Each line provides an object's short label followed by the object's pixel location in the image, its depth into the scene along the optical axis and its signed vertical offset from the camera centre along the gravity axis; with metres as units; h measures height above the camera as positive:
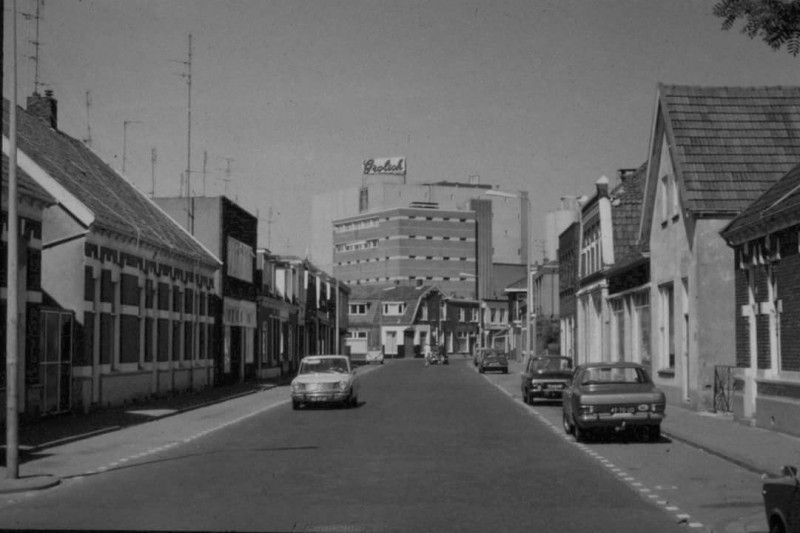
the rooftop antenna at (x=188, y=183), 46.37 +6.96
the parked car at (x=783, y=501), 7.76 -1.30
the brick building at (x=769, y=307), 20.62 +0.46
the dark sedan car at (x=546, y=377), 33.16 -1.48
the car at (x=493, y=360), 69.12 -1.98
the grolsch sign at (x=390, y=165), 154.62 +24.07
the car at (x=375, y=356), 103.12 -2.48
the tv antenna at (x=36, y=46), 34.44 +9.61
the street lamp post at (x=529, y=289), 43.12 +1.84
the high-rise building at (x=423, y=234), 149.38 +13.82
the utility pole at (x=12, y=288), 15.16 +0.64
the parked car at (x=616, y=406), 19.92 -1.45
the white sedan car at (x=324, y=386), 31.03 -1.61
